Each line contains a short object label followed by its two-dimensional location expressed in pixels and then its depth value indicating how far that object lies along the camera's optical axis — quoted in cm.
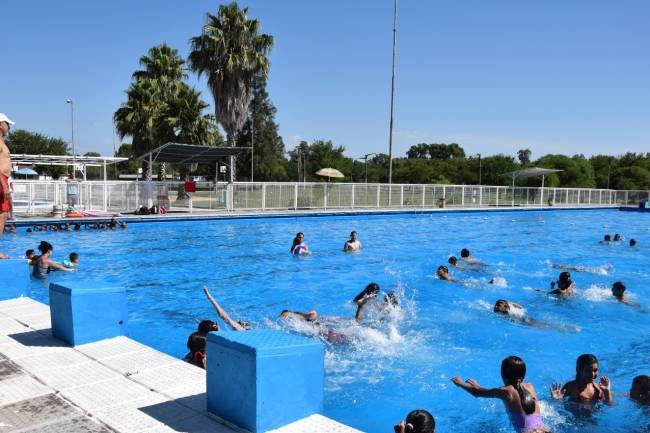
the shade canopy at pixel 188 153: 2242
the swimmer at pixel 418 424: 362
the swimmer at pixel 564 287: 1106
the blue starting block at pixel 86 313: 551
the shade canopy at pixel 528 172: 3816
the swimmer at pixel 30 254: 1223
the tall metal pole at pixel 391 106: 3378
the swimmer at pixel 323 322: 773
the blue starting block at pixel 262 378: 362
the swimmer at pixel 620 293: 1089
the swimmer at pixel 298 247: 1566
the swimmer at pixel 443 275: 1270
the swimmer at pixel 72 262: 1244
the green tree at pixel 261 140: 7206
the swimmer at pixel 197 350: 571
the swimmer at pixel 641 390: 548
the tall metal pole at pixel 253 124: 6963
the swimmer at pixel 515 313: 921
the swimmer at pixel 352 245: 1678
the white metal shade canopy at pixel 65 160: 2668
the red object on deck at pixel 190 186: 2425
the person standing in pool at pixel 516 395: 453
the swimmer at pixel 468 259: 1455
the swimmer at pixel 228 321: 622
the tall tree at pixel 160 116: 3206
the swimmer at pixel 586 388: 529
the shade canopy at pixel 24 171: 3606
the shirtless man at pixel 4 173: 497
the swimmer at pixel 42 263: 1157
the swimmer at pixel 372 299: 839
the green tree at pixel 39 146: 6681
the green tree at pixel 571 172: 6438
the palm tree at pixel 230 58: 3069
